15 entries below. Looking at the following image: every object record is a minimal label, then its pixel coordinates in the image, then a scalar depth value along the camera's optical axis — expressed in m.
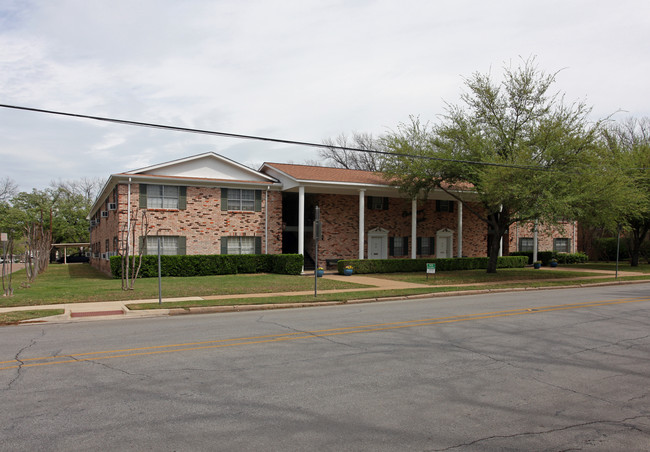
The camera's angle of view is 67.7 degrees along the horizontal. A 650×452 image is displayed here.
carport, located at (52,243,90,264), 56.09
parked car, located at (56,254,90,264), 57.72
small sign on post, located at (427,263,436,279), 23.33
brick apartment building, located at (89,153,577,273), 25.30
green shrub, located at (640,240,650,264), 41.34
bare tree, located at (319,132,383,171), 55.09
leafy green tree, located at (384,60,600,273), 21.77
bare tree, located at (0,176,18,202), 67.88
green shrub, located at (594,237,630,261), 43.03
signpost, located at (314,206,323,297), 15.45
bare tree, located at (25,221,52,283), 23.58
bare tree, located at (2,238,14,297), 15.77
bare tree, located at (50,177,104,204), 69.32
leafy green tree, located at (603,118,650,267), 24.78
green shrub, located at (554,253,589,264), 38.34
